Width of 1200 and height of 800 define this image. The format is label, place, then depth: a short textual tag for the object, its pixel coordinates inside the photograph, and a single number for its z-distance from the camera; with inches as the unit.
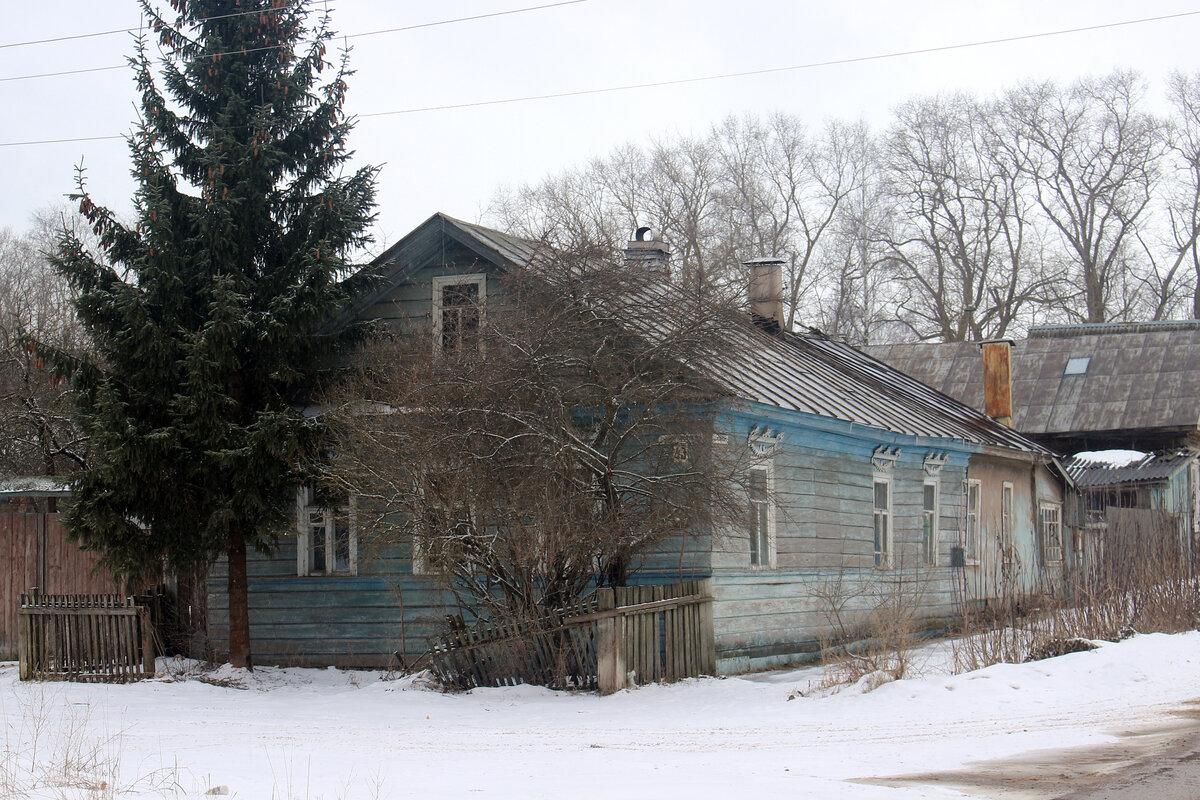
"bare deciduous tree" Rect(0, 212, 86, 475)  1011.9
